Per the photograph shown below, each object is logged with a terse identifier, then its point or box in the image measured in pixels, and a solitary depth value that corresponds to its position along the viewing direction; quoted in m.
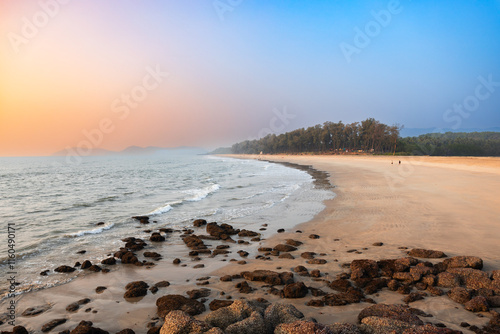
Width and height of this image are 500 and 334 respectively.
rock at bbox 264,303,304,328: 4.30
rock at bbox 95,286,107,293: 6.64
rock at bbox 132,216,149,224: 14.13
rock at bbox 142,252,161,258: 8.99
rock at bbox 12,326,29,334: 4.77
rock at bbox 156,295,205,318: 5.30
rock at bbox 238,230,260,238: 11.14
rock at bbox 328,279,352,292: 6.02
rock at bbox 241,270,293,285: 6.45
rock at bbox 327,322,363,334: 3.75
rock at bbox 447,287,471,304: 5.19
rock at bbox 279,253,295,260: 8.32
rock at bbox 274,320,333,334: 3.64
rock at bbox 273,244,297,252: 9.02
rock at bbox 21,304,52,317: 5.68
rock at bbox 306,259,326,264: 7.72
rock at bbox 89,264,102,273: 7.94
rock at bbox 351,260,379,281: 6.47
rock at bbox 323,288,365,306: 5.37
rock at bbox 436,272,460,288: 5.80
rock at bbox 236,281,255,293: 6.12
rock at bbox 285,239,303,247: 9.56
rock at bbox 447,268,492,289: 5.60
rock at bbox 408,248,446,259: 7.55
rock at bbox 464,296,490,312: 4.82
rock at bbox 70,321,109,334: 4.54
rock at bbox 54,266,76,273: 7.86
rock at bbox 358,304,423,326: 4.27
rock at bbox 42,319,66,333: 5.09
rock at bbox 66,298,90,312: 5.80
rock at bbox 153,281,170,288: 6.74
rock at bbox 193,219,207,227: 13.28
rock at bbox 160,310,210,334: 3.93
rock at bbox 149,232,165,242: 10.87
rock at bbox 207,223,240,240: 11.01
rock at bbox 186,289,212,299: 5.97
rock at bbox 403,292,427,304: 5.39
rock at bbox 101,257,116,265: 8.39
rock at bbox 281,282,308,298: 5.73
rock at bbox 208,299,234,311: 5.37
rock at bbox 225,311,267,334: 4.00
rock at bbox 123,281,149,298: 6.24
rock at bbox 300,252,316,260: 8.24
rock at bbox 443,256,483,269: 6.45
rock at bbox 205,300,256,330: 4.33
